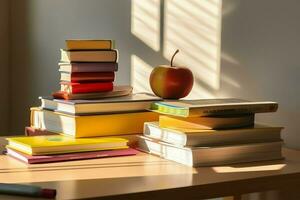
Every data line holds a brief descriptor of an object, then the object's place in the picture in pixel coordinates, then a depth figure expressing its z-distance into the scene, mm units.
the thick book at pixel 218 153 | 1227
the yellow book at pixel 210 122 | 1269
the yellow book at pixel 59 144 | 1255
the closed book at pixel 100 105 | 1379
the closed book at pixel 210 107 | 1254
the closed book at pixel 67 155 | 1235
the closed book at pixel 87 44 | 1450
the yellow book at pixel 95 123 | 1374
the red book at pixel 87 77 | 1455
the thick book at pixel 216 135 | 1235
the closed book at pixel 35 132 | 1474
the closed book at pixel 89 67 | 1455
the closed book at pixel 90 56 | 1449
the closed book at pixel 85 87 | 1449
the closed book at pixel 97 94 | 1439
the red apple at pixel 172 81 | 1469
